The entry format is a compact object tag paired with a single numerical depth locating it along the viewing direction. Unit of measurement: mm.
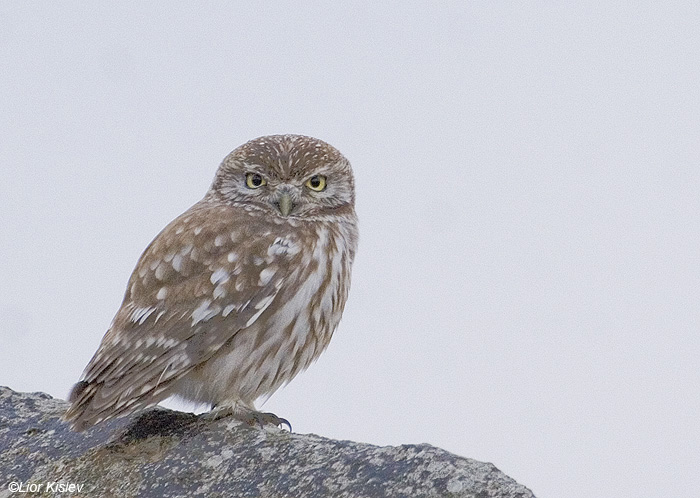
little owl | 6910
